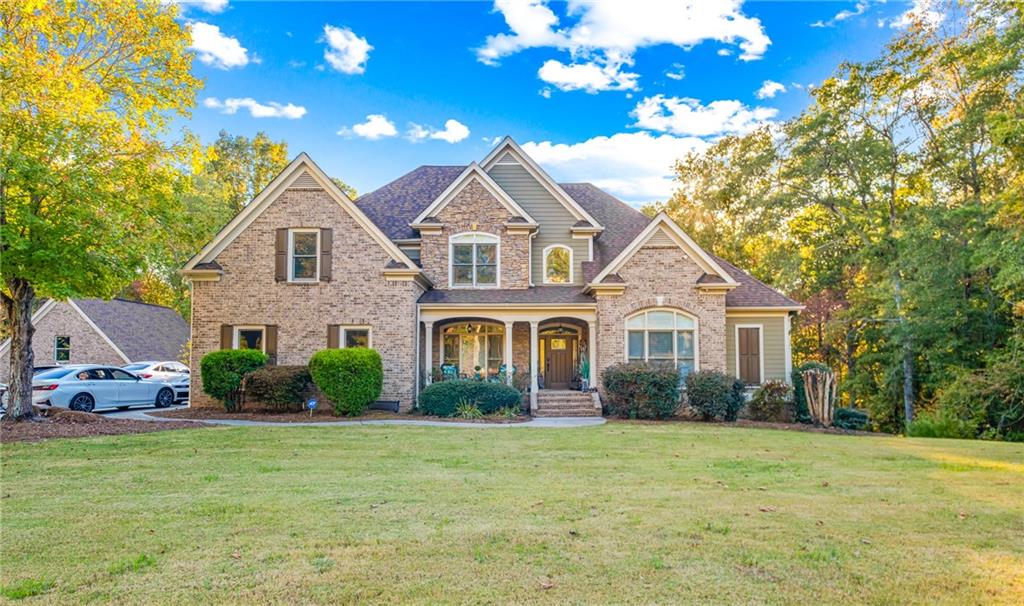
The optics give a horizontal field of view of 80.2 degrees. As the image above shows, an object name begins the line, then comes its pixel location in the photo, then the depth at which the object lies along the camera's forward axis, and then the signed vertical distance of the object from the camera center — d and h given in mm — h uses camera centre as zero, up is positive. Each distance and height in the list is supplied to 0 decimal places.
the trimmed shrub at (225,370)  16609 -570
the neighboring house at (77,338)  27938 +580
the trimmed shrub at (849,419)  17438 -2117
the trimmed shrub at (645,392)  16094 -1201
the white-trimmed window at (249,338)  17922 +335
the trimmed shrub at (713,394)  16031 -1266
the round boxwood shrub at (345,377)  15812 -759
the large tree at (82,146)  11602 +4331
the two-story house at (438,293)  17828 +1662
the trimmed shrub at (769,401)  17109 -1551
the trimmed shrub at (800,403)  17609 -1666
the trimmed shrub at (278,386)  16250 -984
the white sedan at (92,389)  16438 -1120
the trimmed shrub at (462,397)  16328 -1320
